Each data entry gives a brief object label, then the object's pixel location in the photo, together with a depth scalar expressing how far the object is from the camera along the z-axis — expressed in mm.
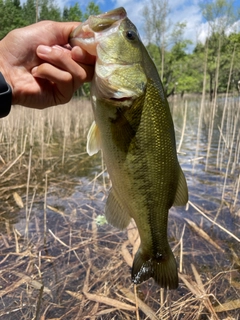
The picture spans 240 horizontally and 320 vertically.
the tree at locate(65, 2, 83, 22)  44597
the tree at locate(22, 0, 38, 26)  27334
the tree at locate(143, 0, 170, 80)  31906
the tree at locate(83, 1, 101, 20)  40969
